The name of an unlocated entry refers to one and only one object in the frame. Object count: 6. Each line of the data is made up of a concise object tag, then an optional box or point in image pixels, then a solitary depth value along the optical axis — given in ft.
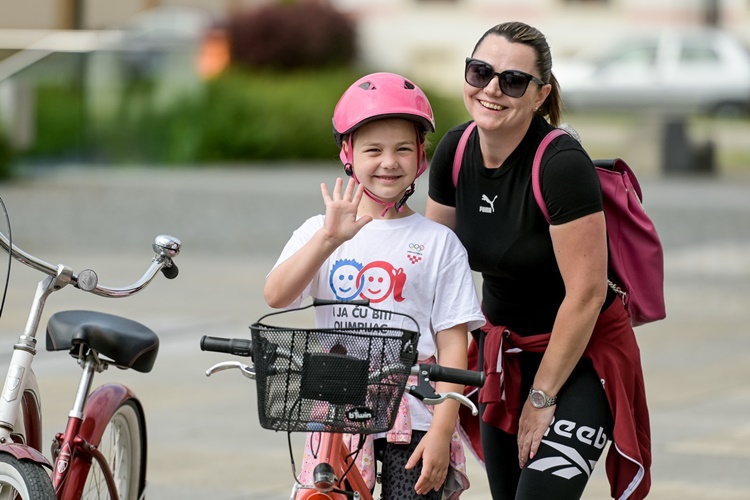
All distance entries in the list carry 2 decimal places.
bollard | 144.97
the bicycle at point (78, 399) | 23.70
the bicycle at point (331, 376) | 20.80
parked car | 205.77
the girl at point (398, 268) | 23.53
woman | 24.75
